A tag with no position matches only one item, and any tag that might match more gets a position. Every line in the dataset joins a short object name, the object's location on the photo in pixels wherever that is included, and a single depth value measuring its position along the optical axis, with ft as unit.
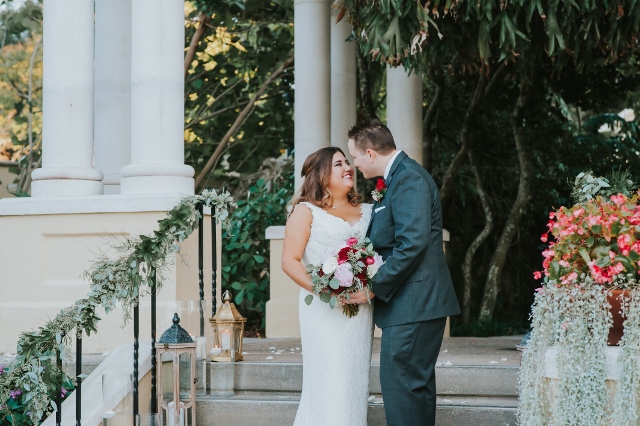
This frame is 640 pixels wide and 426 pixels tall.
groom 16.69
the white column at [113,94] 31.30
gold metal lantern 21.83
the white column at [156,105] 25.53
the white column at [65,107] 26.53
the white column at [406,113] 34.50
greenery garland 18.04
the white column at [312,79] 34.88
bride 18.10
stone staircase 19.43
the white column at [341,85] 37.58
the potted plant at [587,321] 15.56
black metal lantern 19.10
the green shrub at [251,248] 41.81
